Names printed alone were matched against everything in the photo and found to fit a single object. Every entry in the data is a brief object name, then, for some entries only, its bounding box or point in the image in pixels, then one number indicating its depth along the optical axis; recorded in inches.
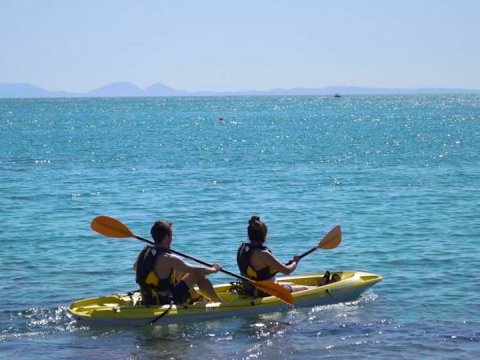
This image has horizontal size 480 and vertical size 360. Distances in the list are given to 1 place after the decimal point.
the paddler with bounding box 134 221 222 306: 445.1
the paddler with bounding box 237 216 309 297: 474.0
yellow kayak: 449.7
